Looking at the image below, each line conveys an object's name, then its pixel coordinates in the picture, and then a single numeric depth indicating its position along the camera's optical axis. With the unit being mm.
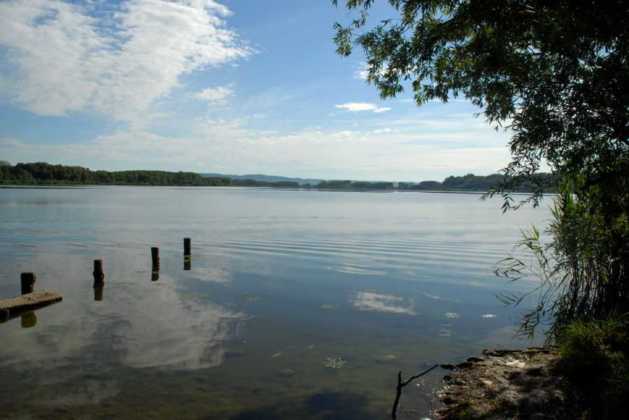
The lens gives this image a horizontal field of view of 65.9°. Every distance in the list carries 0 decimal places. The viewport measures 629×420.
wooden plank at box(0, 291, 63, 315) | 16141
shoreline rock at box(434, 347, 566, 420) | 8414
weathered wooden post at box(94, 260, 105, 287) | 21062
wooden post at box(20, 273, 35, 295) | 18266
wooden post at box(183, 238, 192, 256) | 28984
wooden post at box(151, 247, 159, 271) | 25641
